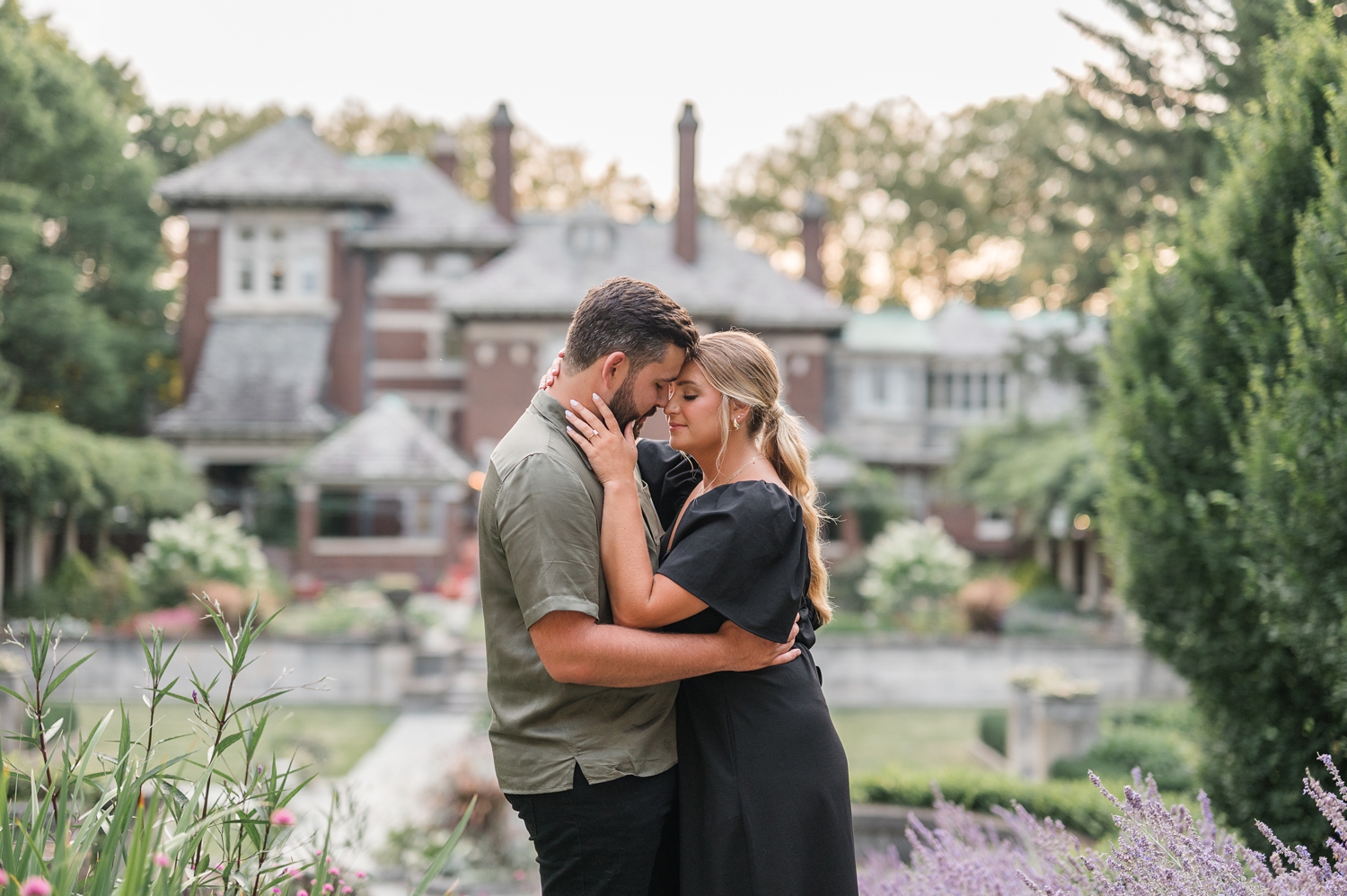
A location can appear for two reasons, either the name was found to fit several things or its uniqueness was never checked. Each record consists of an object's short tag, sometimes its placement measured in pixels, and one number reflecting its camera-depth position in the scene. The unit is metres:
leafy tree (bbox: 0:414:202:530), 16.17
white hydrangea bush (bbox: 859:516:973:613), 18.28
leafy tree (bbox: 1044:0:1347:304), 8.60
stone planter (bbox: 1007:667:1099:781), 10.74
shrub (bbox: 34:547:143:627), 16.70
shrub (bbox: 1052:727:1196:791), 8.80
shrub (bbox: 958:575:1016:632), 17.80
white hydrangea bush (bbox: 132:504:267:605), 16.66
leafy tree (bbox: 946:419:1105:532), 19.48
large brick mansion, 25.31
